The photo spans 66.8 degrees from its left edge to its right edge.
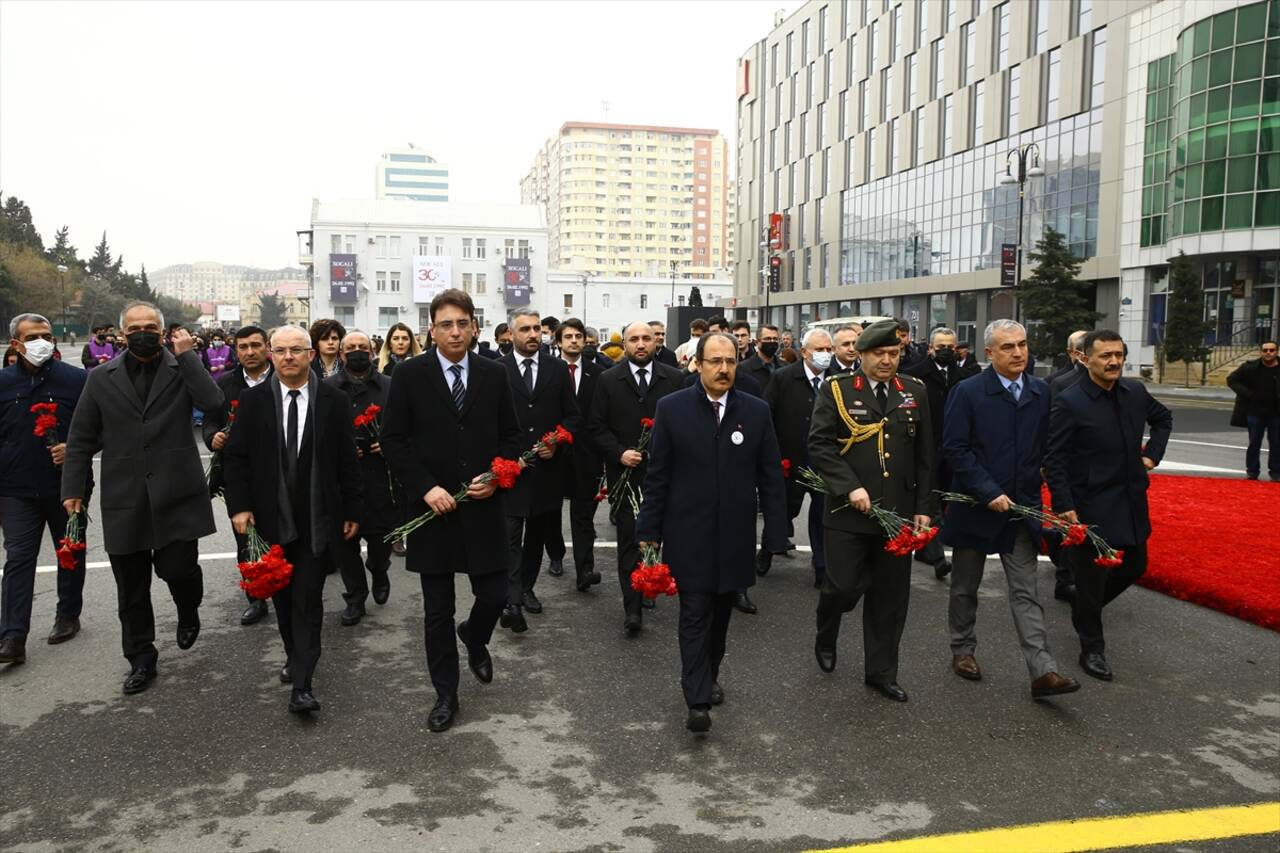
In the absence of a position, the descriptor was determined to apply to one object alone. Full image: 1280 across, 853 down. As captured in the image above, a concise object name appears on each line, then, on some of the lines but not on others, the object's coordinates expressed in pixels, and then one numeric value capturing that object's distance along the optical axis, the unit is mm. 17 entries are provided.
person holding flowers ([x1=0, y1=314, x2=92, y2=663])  5812
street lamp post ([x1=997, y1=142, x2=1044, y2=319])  27097
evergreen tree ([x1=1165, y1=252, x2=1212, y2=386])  34719
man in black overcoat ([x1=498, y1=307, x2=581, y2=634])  6852
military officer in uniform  5312
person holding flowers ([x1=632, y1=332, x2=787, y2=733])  4871
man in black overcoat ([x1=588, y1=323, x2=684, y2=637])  7051
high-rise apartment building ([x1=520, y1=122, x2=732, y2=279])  176375
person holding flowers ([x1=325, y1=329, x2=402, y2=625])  6816
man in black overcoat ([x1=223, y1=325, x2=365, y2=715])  5016
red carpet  6980
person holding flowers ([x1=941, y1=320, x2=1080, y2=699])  5480
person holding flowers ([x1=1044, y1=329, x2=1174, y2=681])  5605
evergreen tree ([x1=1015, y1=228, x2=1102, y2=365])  36094
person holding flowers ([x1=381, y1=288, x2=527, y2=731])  4879
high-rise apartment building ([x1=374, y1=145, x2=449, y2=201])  168375
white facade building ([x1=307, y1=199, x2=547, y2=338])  96938
